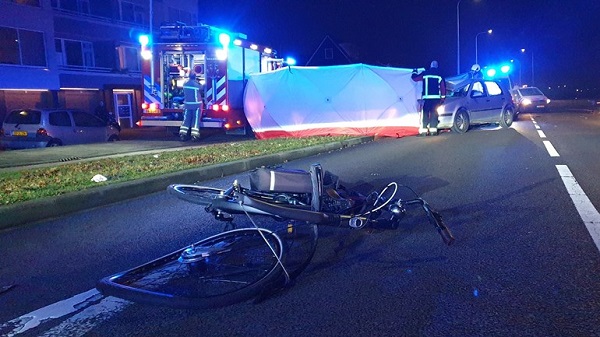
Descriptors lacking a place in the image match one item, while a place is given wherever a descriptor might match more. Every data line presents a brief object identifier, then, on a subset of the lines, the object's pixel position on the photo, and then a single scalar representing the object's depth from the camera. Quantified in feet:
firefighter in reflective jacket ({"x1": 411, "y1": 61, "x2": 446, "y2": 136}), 48.96
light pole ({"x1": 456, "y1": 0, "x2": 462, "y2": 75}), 118.75
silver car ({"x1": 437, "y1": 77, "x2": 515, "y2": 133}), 52.95
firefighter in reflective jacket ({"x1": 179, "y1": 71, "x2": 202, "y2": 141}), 50.78
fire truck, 52.03
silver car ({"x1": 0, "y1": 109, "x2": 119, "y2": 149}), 48.29
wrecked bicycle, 11.94
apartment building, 78.64
